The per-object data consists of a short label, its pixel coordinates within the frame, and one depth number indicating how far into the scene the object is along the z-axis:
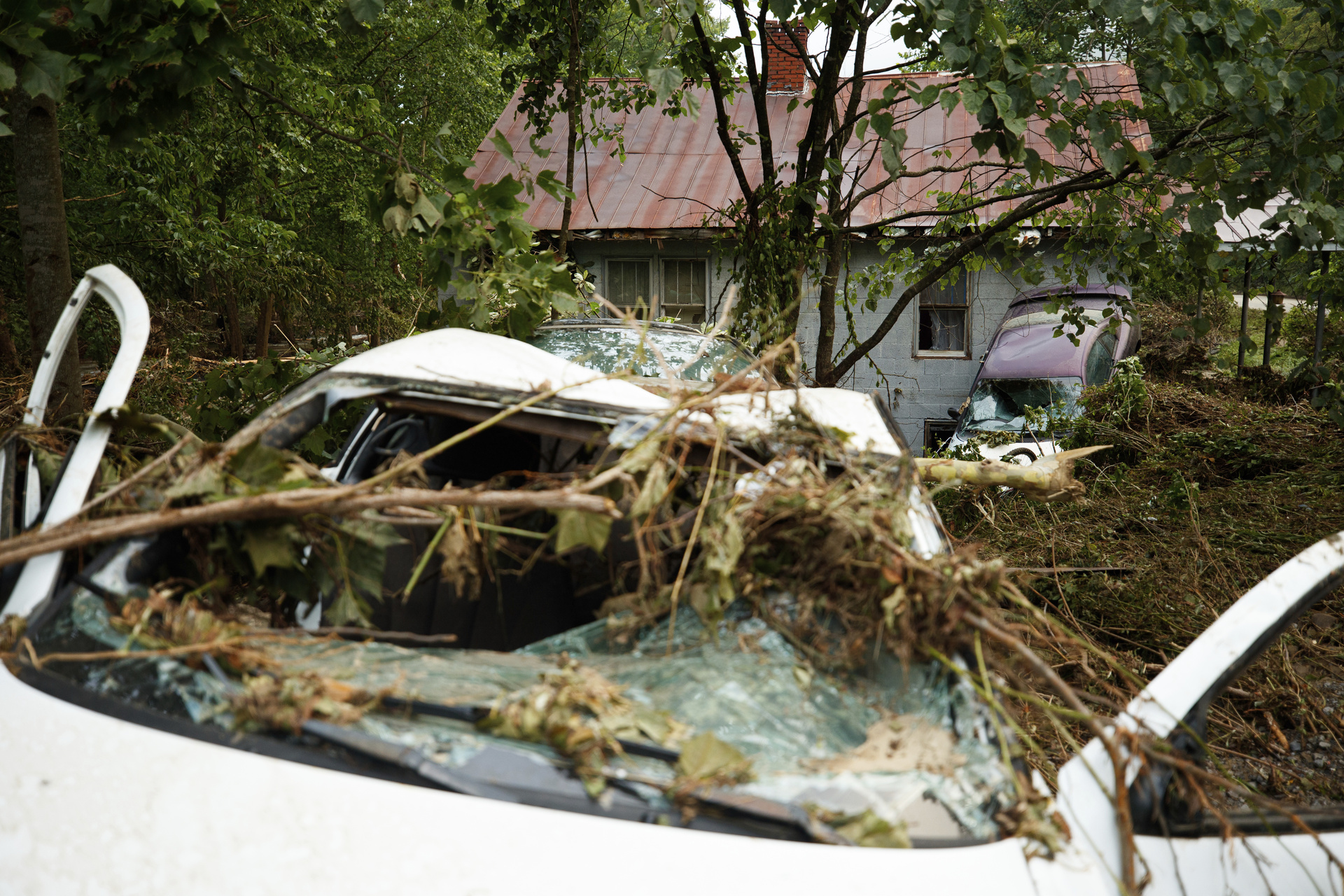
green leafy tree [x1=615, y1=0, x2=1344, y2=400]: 3.75
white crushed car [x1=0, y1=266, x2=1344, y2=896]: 1.32
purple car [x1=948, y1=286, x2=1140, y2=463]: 9.78
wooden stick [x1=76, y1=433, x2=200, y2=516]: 1.84
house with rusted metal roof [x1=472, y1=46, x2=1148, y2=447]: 11.88
